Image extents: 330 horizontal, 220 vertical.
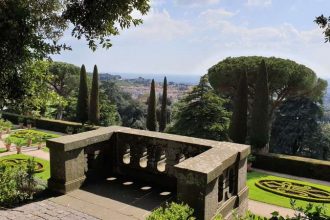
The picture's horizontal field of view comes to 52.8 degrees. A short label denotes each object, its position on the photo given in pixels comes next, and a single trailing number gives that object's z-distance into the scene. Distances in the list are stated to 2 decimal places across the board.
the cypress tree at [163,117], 32.69
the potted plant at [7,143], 19.53
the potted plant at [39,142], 21.17
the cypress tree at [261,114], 23.69
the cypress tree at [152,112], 30.20
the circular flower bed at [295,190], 14.10
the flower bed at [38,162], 15.35
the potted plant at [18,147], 19.27
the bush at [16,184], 6.91
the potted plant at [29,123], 30.23
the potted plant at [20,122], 30.30
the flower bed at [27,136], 22.65
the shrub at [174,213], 4.85
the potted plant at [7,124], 21.99
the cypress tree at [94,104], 29.98
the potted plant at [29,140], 21.85
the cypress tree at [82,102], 30.86
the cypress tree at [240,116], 23.02
